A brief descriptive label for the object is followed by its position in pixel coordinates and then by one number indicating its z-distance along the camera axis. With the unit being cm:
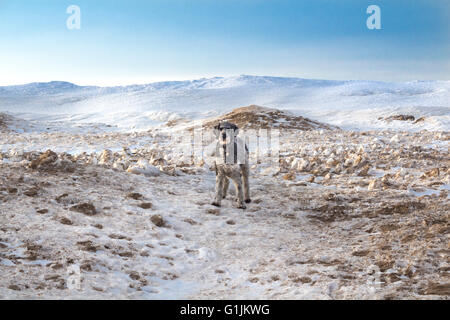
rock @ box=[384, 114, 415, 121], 2654
